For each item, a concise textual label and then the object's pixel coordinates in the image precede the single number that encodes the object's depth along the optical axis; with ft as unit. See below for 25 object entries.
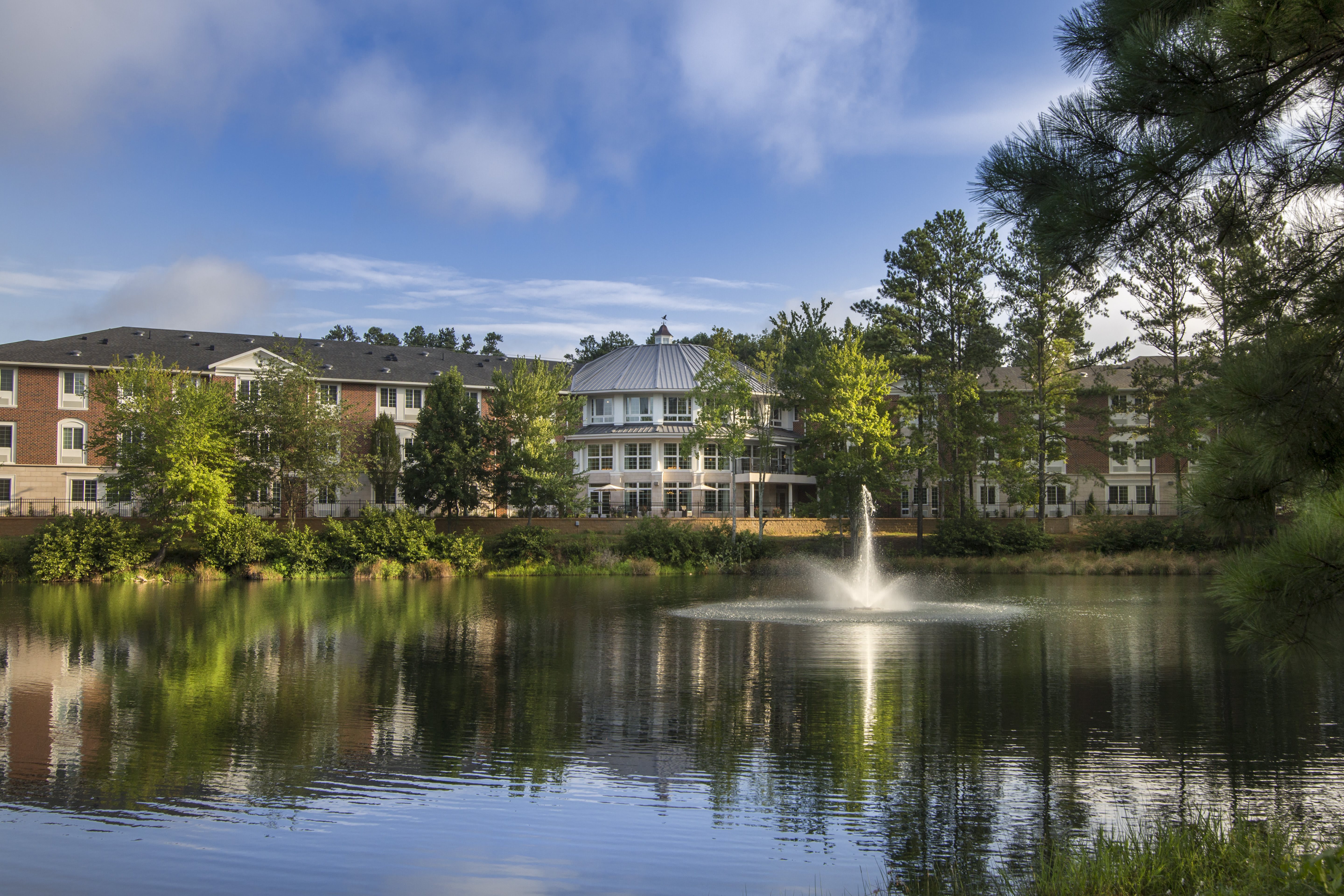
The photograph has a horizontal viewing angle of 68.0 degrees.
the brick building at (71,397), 173.88
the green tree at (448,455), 163.94
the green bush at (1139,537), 143.33
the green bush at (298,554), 134.72
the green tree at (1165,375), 135.64
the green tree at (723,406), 158.71
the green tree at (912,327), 158.51
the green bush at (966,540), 150.00
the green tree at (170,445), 133.80
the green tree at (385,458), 176.86
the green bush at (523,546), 145.79
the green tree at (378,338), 345.72
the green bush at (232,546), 132.57
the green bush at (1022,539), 149.59
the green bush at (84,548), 123.65
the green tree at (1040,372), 152.35
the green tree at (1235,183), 18.95
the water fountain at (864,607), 84.69
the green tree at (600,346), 346.54
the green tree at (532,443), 165.68
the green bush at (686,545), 146.92
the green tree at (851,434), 150.82
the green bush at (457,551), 142.10
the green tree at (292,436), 153.69
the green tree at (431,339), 351.46
